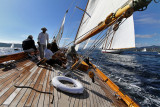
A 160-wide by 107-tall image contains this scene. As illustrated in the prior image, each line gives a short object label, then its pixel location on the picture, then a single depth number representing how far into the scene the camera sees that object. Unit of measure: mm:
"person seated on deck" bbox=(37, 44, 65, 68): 5740
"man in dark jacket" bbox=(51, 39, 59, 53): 8641
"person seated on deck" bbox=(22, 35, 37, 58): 6994
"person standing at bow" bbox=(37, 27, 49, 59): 6656
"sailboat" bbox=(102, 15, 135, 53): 30719
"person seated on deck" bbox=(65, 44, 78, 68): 7320
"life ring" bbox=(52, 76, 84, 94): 3084
